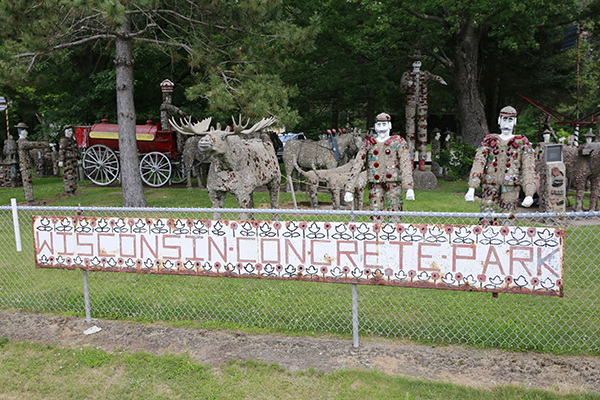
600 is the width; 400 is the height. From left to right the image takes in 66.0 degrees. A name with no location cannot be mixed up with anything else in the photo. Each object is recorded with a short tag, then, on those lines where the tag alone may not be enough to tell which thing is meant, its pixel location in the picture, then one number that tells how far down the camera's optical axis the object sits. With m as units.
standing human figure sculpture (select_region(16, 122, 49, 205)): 11.95
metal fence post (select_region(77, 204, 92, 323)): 4.67
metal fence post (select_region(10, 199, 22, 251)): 4.66
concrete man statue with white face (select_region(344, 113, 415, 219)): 5.82
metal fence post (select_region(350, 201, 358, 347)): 4.02
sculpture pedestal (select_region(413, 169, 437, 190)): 14.22
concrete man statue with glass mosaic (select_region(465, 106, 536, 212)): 5.51
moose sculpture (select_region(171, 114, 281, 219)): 6.97
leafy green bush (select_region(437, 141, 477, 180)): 15.31
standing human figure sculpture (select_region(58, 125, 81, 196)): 13.01
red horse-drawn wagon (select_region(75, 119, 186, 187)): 14.56
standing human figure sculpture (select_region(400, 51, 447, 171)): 14.70
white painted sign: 3.62
